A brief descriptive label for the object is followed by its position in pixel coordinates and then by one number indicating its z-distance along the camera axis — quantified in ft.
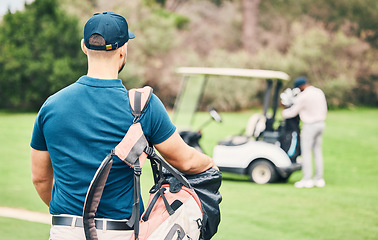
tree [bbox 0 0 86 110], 79.00
